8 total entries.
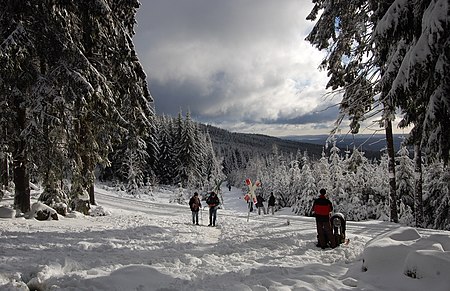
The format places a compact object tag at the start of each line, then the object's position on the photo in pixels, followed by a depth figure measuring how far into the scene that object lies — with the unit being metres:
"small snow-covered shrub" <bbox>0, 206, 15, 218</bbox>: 10.77
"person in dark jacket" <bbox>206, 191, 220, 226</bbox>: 15.77
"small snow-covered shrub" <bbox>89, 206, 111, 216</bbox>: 16.60
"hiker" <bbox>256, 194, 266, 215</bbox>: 26.10
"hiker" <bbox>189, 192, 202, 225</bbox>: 16.17
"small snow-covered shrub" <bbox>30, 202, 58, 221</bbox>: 11.63
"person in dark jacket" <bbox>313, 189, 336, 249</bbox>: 10.06
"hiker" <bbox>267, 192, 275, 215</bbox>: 25.95
